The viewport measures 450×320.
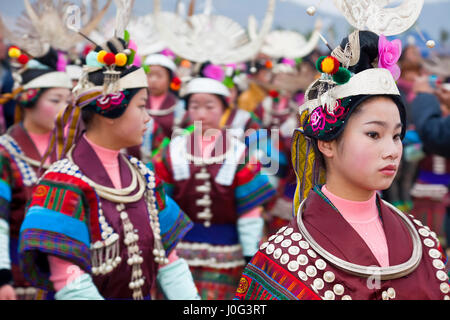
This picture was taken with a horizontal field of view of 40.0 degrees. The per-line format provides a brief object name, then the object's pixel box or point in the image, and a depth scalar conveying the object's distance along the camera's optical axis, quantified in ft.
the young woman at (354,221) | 7.46
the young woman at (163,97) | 23.48
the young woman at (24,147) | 12.16
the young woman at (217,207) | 15.01
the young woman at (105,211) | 9.52
